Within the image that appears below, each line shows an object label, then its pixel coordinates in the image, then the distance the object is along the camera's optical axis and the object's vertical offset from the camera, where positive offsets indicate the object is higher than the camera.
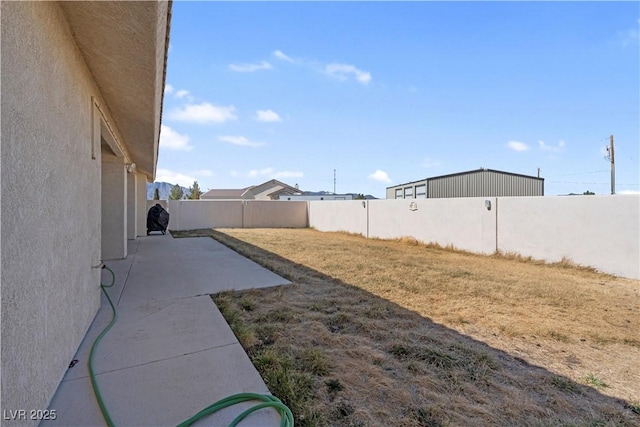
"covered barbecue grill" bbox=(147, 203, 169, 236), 12.70 -0.36
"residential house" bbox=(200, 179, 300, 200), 39.95 +2.94
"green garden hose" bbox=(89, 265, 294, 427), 1.79 -1.30
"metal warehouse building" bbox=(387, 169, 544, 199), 21.11 +2.08
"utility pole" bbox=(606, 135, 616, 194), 18.77 +3.50
